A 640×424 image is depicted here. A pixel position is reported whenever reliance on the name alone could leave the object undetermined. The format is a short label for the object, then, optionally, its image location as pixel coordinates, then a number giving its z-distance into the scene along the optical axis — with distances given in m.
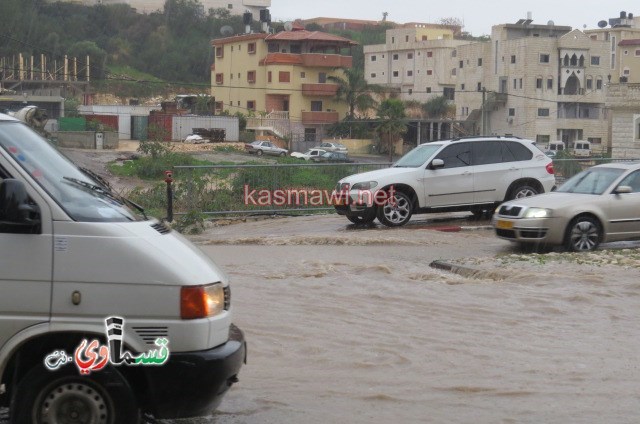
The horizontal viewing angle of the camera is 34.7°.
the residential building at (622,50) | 75.68
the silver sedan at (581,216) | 16.36
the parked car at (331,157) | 42.94
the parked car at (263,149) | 53.00
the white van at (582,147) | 54.46
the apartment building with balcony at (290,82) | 66.31
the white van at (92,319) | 5.73
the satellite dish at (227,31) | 82.58
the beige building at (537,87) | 58.84
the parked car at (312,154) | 46.89
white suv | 20.27
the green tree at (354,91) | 65.81
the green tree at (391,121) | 53.44
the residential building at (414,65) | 71.62
